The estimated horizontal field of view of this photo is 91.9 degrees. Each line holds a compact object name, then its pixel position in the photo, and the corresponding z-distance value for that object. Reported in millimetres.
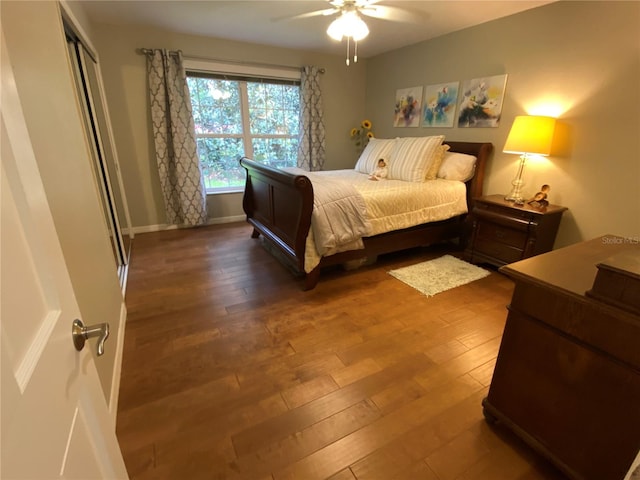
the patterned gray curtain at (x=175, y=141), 3525
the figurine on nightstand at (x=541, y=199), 2674
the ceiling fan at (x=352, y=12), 2471
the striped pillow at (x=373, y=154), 3752
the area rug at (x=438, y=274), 2637
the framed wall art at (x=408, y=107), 3957
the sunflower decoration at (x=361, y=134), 4735
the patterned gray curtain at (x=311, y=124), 4309
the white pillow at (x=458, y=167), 3256
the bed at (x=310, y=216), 2475
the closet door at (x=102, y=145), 2479
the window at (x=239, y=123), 3975
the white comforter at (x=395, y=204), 2578
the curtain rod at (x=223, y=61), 3424
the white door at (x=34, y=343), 425
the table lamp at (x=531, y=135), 2533
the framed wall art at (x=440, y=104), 3525
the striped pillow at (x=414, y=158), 3246
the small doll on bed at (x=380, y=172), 3471
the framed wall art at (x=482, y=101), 3092
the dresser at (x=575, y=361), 949
